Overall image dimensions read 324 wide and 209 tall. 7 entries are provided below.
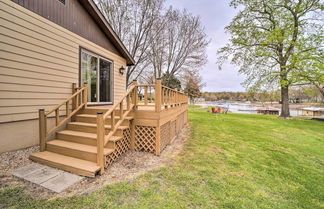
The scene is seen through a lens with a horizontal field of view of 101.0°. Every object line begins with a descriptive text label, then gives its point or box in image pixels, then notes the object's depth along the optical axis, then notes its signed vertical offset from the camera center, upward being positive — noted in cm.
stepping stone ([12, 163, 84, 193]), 234 -145
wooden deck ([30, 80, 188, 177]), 279 -90
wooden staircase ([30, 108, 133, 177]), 275 -109
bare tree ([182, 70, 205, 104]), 2822 +268
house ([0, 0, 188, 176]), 311 +18
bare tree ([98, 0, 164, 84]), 1039 +666
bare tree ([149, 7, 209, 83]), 1287 +579
